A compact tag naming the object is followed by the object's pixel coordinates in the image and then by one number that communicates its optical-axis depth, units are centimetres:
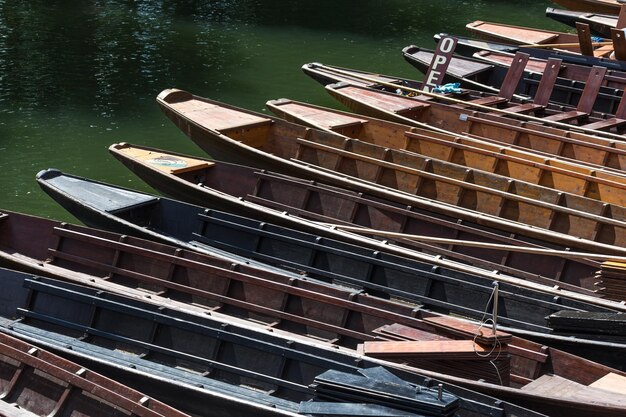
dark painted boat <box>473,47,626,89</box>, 1986
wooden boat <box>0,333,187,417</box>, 889
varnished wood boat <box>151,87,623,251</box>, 1368
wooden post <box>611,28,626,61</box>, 2097
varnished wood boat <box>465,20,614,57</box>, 2347
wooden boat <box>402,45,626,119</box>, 1923
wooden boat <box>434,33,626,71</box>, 2081
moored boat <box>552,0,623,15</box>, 2803
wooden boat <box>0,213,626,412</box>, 977
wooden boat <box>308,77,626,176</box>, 1647
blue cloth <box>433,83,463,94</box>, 1938
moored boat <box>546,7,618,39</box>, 2575
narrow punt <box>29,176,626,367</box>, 1144
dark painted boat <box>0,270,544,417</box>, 854
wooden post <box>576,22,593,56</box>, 2120
